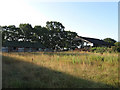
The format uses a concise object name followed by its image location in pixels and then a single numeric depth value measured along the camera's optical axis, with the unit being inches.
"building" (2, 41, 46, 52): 1169.8
